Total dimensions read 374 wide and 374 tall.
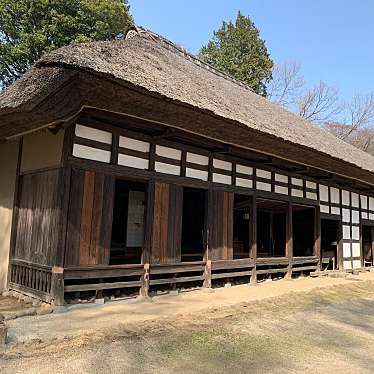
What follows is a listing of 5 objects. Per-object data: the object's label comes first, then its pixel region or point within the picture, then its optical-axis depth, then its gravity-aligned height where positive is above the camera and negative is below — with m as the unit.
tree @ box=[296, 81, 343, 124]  27.30 +9.35
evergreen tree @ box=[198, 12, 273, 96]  21.95 +10.63
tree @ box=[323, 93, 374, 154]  28.69 +8.23
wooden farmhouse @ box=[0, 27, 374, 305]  4.79 +1.13
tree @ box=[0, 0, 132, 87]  14.74 +8.12
